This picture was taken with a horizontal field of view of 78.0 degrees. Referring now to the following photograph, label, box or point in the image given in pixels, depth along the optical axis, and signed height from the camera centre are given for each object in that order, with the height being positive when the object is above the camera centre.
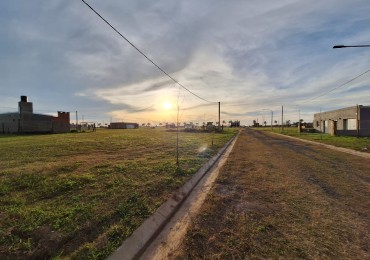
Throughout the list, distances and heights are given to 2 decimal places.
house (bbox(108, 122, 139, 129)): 112.94 +0.78
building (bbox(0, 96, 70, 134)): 43.25 +1.20
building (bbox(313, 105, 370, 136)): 32.75 +0.61
